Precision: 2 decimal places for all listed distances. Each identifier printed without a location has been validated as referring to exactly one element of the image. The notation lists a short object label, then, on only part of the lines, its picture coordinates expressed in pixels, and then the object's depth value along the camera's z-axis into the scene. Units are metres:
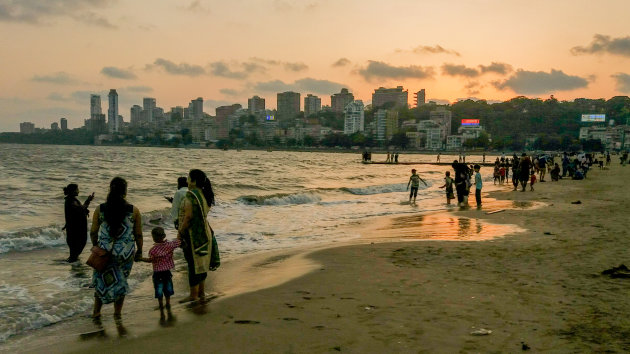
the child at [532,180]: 25.06
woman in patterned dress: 5.43
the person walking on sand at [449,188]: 20.53
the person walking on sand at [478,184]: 18.23
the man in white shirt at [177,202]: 7.22
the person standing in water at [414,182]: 21.55
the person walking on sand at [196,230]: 6.17
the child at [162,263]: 5.89
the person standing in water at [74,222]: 9.41
